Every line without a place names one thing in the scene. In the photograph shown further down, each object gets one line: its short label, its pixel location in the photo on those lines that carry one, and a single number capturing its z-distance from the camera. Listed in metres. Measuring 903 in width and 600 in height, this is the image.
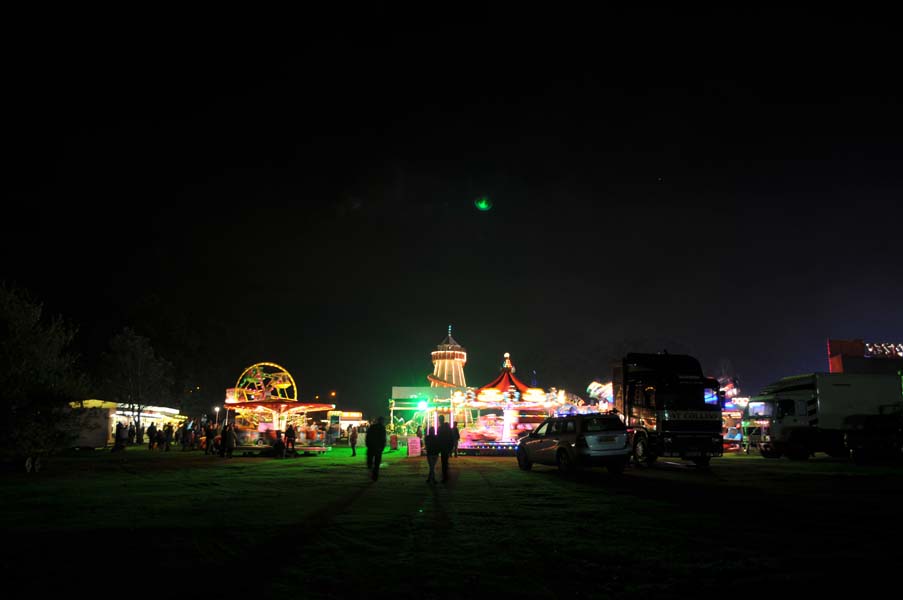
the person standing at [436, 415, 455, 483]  15.27
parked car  17.28
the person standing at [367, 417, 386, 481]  15.91
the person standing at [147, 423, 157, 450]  36.06
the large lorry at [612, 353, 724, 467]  20.17
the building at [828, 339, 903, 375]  66.06
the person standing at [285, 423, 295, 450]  29.38
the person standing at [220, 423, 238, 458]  28.15
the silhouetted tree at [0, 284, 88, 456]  18.72
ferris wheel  37.25
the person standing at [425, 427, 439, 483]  14.79
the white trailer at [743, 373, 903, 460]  25.05
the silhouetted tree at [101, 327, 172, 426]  52.38
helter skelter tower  61.88
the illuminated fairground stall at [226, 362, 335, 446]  35.81
